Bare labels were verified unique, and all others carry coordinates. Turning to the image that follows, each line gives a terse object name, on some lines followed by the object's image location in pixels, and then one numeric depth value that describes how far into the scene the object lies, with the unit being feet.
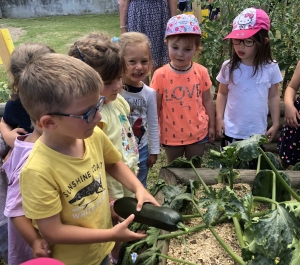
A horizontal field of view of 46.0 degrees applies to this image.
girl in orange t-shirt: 8.30
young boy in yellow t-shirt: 4.03
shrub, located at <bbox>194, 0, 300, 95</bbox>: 11.19
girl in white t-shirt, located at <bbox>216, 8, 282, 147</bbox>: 8.21
